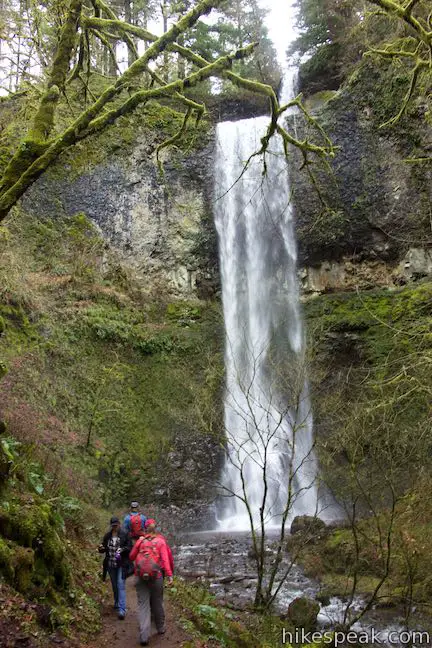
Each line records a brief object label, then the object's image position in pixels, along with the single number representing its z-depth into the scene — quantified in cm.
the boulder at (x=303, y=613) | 743
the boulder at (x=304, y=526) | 1148
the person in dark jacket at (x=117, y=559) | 571
